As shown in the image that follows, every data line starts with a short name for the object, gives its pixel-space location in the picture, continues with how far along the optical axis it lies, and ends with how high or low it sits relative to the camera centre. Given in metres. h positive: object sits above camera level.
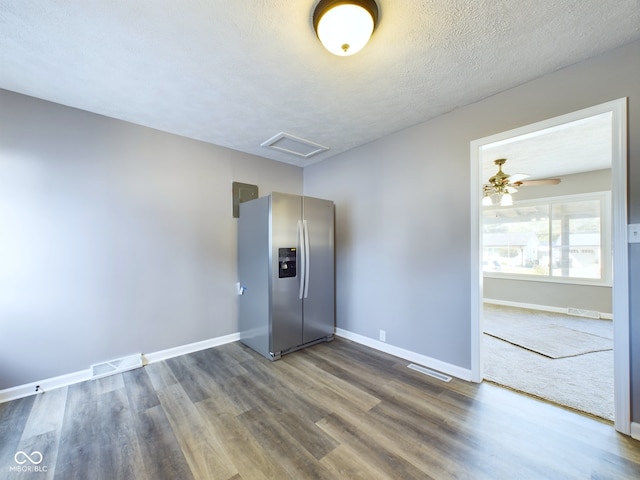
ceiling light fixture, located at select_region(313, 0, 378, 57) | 1.32 +1.22
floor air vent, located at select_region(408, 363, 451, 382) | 2.39 -1.33
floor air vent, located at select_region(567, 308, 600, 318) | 4.35 -1.26
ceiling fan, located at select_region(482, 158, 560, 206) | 3.47 +0.86
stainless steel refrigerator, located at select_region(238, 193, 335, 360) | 2.83 -0.39
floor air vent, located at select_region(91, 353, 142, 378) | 2.43 -1.29
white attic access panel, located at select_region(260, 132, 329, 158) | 3.09 +1.29
